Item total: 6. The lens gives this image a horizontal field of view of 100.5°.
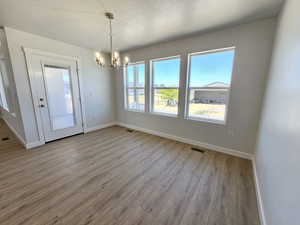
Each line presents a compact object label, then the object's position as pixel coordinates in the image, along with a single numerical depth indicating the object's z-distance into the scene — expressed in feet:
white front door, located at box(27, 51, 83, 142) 9.78
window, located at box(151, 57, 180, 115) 10.87
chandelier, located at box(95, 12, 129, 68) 6.74
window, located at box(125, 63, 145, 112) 13.05
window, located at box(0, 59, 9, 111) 11.06
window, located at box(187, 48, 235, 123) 8.63
